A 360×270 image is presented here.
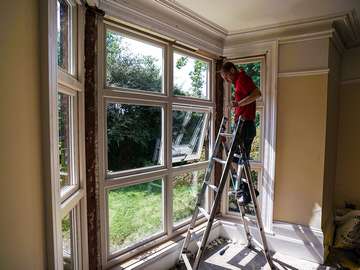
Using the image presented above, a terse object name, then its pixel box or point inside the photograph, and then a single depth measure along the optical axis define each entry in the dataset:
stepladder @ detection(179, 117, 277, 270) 2.14
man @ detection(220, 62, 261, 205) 2.31
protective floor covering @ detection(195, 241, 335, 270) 2.53
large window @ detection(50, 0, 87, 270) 1.47
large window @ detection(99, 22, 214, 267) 2.02
